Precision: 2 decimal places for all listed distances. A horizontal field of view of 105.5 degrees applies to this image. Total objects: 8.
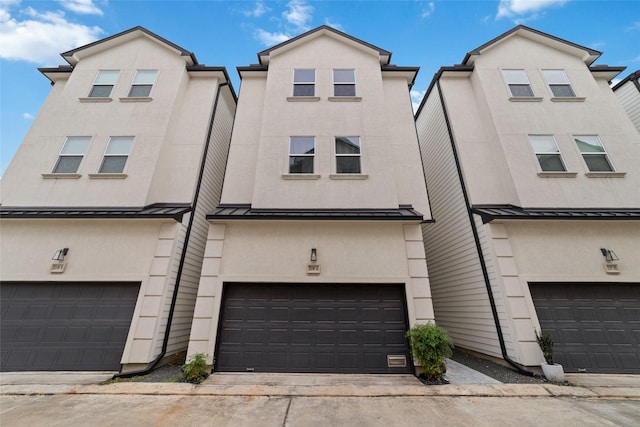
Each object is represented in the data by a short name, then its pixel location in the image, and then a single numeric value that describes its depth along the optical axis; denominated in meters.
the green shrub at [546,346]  5.75
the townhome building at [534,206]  6.41
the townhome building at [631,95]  10.33
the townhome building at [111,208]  6.33
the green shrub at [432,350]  5.51
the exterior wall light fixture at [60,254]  6.64
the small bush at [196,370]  5.45
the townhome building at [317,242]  6.19
